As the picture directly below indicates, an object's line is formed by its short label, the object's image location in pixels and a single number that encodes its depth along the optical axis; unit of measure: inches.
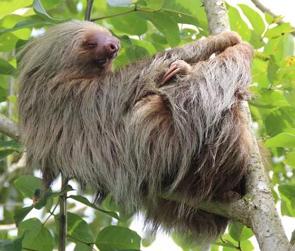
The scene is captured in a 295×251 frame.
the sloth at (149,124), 383.6
